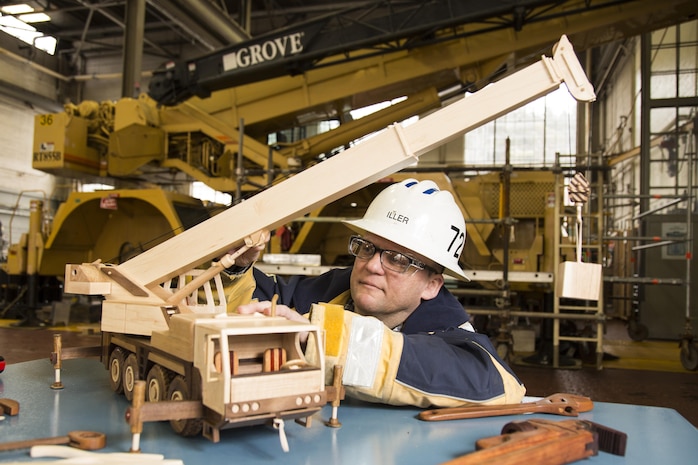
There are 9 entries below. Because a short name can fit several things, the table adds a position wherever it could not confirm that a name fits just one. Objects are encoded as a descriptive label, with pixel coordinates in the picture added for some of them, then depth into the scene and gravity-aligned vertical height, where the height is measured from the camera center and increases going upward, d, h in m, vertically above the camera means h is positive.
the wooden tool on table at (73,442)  1.17 -0.42
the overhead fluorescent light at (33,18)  6.96 +2.92
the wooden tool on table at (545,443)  1.08 -0.38
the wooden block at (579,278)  1.64 -0.04
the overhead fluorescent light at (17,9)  5.76 +2.68
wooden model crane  1.18 -0.16
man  1.47 -0.17
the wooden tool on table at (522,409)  1.52 -0.42
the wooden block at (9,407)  1.43 -0.42
